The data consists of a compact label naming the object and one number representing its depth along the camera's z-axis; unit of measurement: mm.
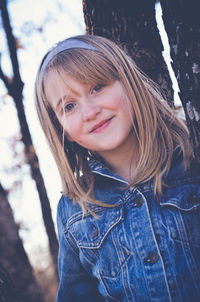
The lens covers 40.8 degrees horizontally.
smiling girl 1681
